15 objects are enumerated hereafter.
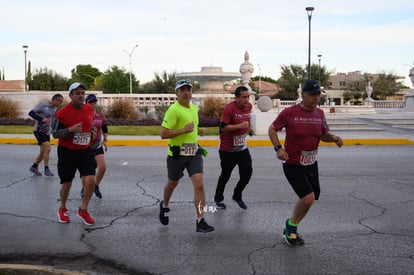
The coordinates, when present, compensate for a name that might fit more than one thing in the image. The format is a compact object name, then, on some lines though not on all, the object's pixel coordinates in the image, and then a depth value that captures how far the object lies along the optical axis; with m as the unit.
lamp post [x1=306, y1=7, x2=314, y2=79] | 37.47
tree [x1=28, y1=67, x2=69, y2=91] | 54.00
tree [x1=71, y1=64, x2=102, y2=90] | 96.94
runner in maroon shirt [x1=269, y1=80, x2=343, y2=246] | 5.94
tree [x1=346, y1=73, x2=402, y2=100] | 75.75
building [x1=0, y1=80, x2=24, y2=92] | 82.75
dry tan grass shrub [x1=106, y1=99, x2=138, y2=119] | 27.78
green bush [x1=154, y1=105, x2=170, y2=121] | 27.56
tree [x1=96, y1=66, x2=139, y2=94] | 67.81
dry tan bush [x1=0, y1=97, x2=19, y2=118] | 29.16
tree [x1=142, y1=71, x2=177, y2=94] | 65.91
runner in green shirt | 6.51
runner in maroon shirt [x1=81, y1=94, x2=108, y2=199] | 8.62
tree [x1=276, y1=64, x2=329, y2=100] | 76.12
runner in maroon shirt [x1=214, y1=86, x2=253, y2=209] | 7.79
